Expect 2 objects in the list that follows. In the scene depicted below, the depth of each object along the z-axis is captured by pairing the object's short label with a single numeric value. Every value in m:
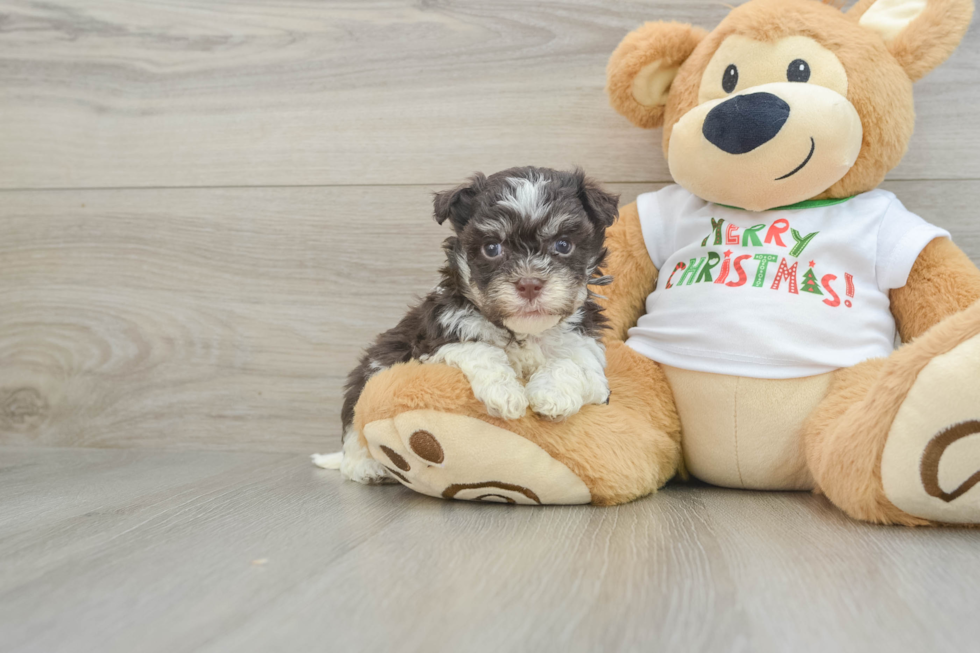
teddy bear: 0.53
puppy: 0.50
